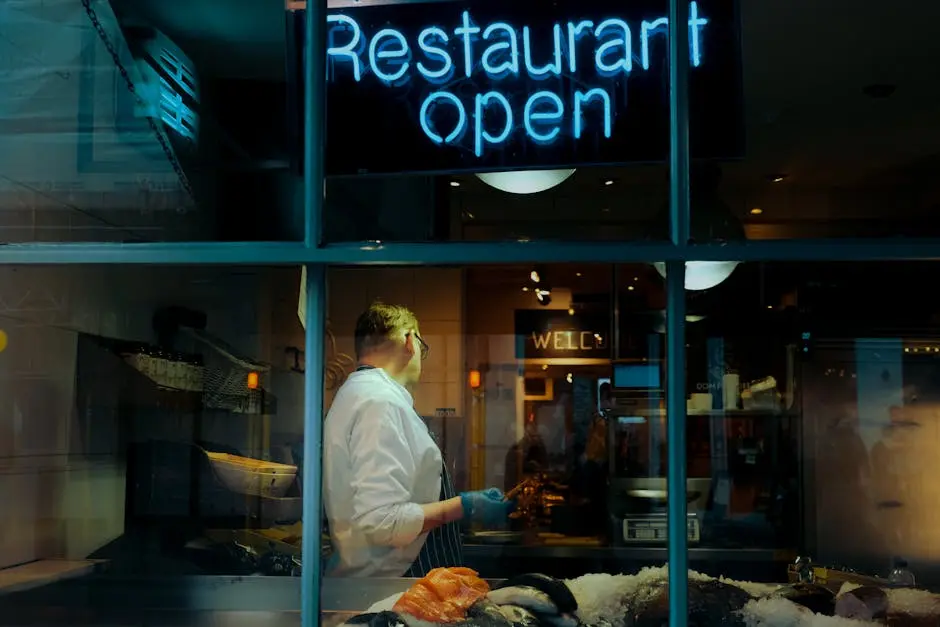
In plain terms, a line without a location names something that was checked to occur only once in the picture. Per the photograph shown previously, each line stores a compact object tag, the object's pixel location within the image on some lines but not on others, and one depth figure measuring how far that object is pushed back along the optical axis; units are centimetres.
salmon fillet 256
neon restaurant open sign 248
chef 284
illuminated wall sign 598
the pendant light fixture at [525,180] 265
